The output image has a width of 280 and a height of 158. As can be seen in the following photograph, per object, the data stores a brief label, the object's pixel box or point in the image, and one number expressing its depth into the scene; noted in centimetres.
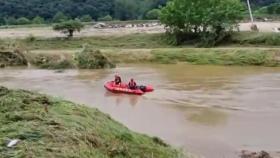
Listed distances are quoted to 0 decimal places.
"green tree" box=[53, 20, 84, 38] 5517
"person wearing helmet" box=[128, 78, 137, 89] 2932
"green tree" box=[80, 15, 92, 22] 8675
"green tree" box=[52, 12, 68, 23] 8534
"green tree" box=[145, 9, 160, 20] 8688
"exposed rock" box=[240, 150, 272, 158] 1548
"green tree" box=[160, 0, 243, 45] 4859
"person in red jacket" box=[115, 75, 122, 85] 3019
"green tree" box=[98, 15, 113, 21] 8890
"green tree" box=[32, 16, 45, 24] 8588
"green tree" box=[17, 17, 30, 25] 8509
